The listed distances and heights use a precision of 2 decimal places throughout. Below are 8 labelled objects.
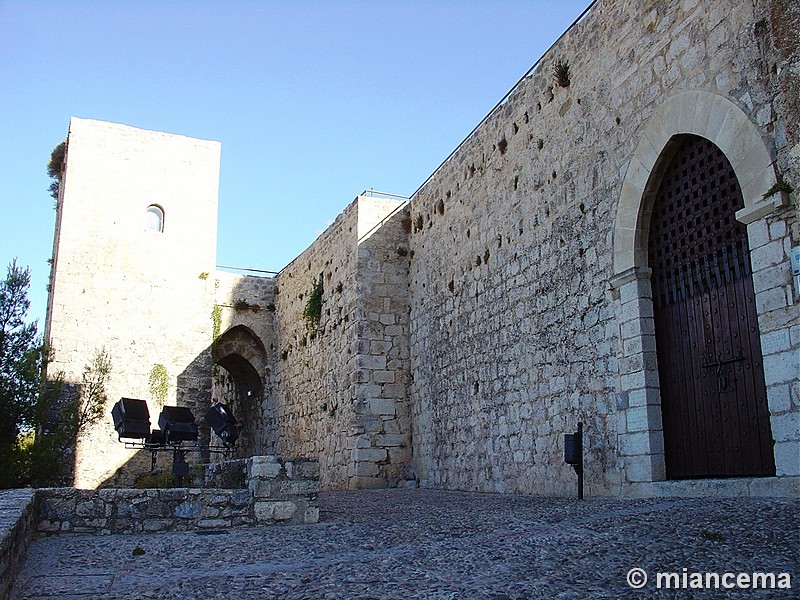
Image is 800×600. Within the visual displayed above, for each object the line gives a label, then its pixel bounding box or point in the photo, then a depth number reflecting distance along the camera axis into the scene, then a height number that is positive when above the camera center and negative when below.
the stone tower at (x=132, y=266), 16.14 +4.21
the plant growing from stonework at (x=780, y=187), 5.66 +1.96
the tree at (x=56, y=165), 18.08 +7.02
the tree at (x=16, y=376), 12.40 +1.38
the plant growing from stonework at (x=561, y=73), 9.00 +4.44
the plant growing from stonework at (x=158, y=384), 16.48 +1.61
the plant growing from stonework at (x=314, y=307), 16.12 +3.16
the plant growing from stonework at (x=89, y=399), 15.11 +1.22
